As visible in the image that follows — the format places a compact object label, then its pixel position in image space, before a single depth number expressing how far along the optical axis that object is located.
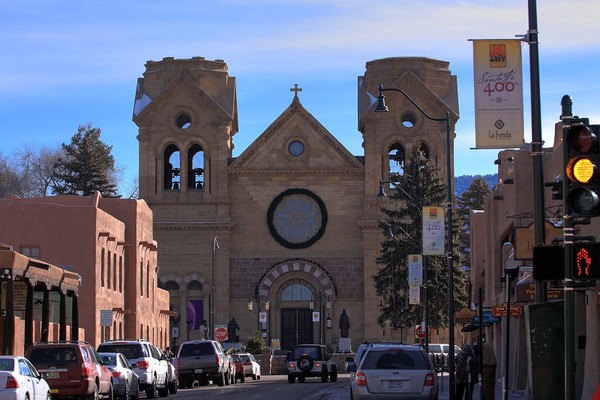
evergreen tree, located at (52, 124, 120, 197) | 101.38
